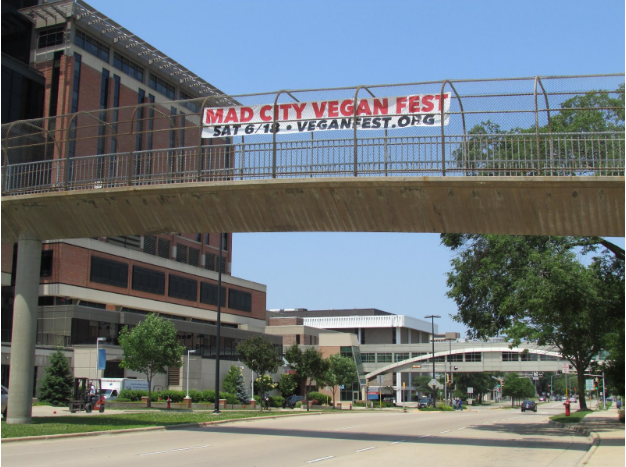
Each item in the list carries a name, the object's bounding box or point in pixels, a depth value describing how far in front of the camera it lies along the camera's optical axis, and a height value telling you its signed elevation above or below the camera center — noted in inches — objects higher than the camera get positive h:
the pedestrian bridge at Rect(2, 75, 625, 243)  690.2 +180.2
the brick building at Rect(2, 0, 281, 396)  2218.3 +347.1
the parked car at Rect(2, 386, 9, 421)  1005.7 -88.3
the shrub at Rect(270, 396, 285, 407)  2390.3 -205.2
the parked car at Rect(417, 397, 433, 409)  3380.7 -294.8
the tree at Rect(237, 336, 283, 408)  1947.6 -29.8
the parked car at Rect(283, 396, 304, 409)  2484.5 -214.2
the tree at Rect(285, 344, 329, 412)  2148.1 -54.8
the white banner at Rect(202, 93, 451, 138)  713.6 +254.2
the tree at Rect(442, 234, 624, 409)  982.4 +90.3
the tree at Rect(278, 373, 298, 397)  2637.8 -156.1
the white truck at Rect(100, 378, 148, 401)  1894.7 -120.8
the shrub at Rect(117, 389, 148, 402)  1824.6 -141.3
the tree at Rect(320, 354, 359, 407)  2920.8 -109.1
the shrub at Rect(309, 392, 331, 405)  2751.7 -219.5
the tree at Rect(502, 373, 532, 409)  4953.3 -306.6
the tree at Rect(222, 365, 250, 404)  2366.8 -138.3
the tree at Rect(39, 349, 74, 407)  1667.1 -99.1
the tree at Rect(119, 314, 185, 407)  1752.0 -7.3
